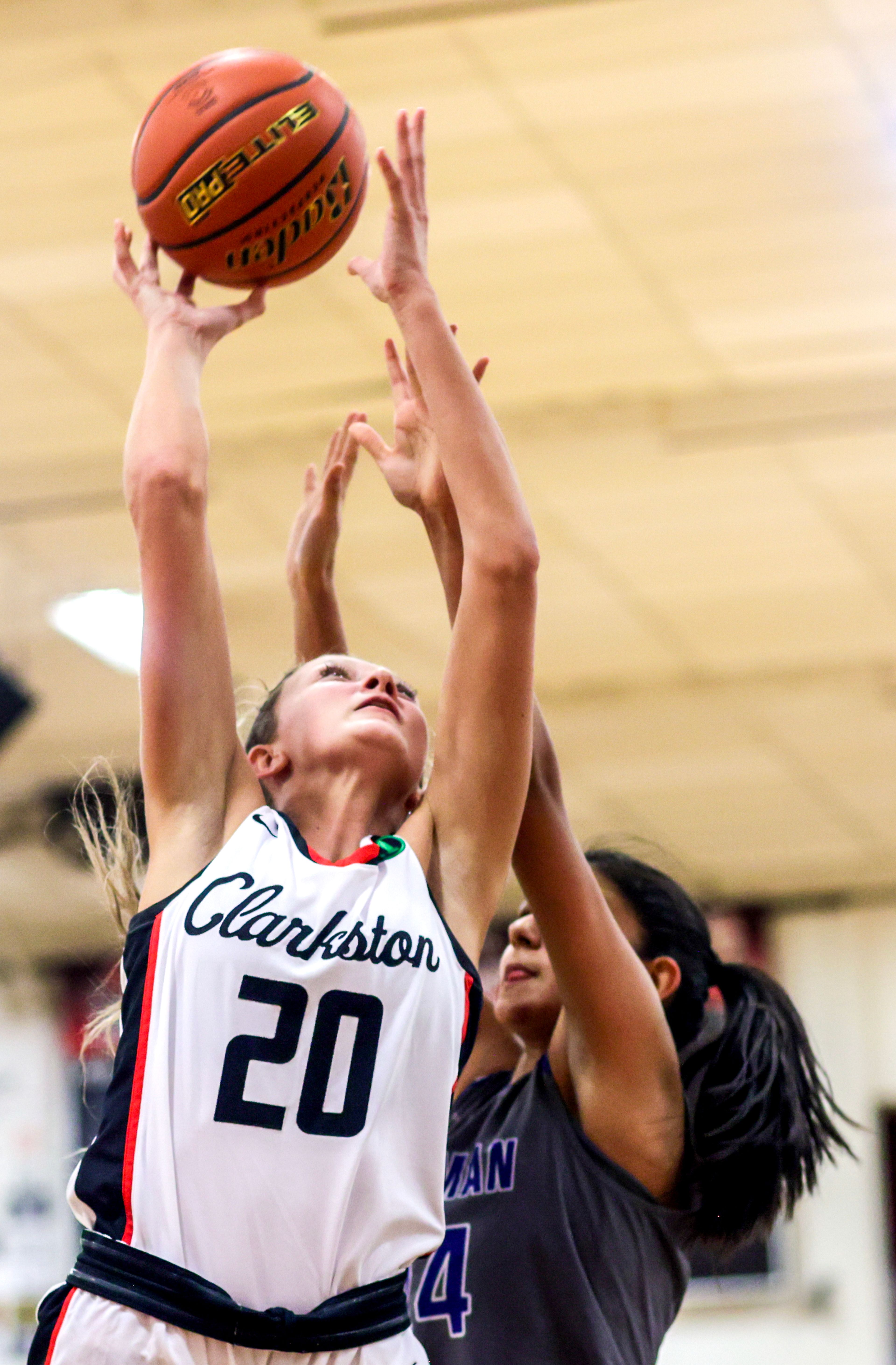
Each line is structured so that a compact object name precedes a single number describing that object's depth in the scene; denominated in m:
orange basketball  4.64
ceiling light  12.30
